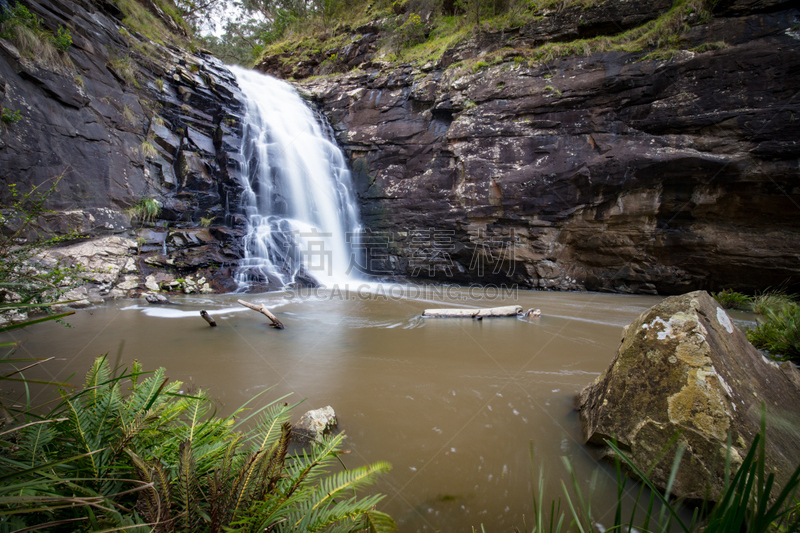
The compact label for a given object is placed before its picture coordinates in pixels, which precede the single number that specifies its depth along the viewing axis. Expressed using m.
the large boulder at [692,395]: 1.48
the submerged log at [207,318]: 4.65
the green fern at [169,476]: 0.77
